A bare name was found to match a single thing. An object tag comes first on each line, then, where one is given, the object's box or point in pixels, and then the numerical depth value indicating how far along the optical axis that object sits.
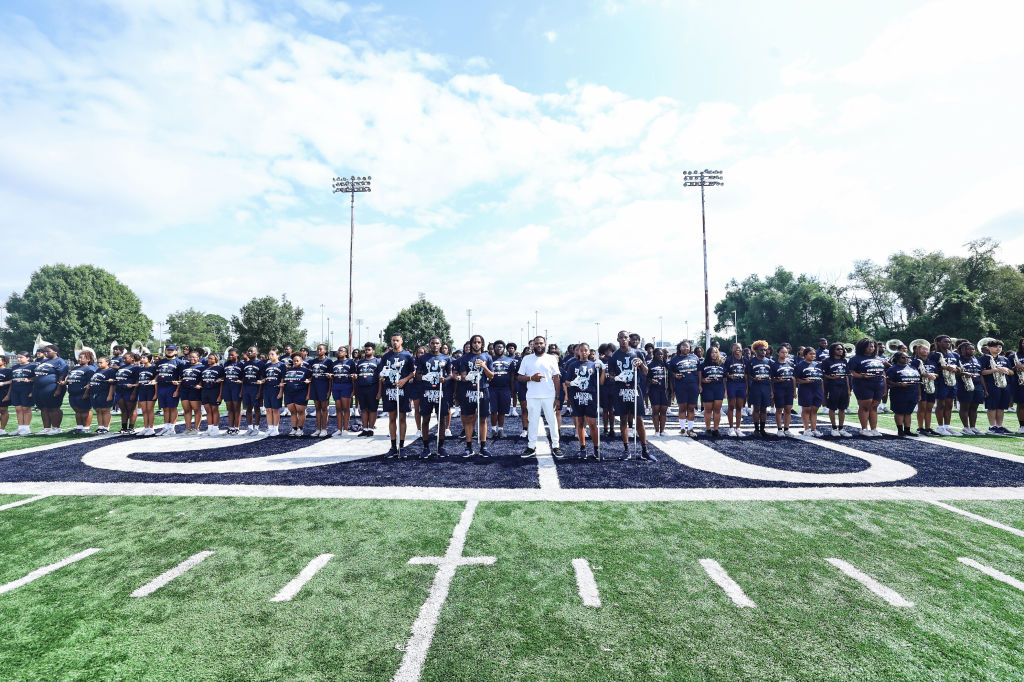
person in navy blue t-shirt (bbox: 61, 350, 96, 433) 10.36
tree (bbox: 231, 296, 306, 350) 47.91
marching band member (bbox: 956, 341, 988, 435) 9.70
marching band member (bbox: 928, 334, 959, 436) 9.75
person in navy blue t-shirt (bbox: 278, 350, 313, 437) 9.84
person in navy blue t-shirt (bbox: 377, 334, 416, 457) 7.91
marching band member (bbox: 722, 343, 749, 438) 9.77
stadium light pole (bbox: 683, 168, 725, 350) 36.41
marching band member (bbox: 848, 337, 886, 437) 9.29
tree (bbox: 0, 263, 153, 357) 48.59
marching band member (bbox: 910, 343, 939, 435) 9.72
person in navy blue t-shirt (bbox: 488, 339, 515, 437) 9.49
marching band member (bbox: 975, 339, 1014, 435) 9.66
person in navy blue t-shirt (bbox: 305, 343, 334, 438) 10.20
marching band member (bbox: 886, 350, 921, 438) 9.35
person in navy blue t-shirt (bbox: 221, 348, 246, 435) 10.37
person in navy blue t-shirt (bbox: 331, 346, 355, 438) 9.79
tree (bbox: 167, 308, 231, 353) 72.19
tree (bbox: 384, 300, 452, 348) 58.22
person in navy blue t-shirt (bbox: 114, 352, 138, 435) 10.27
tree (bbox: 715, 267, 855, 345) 54.44
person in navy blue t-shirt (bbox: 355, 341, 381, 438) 9.03
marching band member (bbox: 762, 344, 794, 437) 9.81
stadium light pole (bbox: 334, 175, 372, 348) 37.53
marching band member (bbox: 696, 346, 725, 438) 9.57
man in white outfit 7.81
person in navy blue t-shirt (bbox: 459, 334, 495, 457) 7.89
